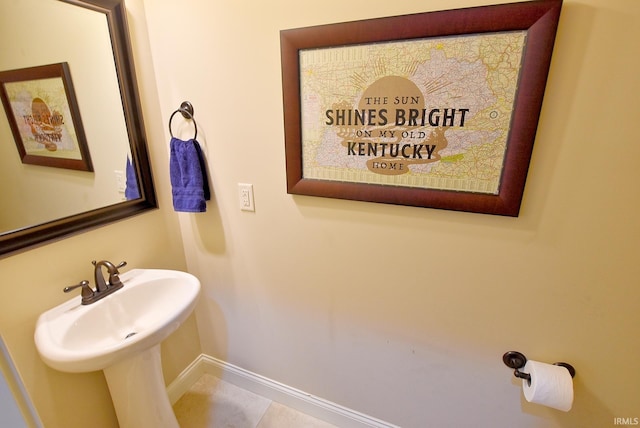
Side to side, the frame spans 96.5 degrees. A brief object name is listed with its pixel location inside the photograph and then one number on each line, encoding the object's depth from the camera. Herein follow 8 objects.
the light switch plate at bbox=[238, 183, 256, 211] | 1.27
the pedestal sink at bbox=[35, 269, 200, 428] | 0.88
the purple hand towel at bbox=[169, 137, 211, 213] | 1.28
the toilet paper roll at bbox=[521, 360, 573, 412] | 0.88
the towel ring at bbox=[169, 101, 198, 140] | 1.27
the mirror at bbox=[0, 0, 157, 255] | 0.93
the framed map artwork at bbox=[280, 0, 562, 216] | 0.78
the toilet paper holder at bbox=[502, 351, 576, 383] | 0.98
